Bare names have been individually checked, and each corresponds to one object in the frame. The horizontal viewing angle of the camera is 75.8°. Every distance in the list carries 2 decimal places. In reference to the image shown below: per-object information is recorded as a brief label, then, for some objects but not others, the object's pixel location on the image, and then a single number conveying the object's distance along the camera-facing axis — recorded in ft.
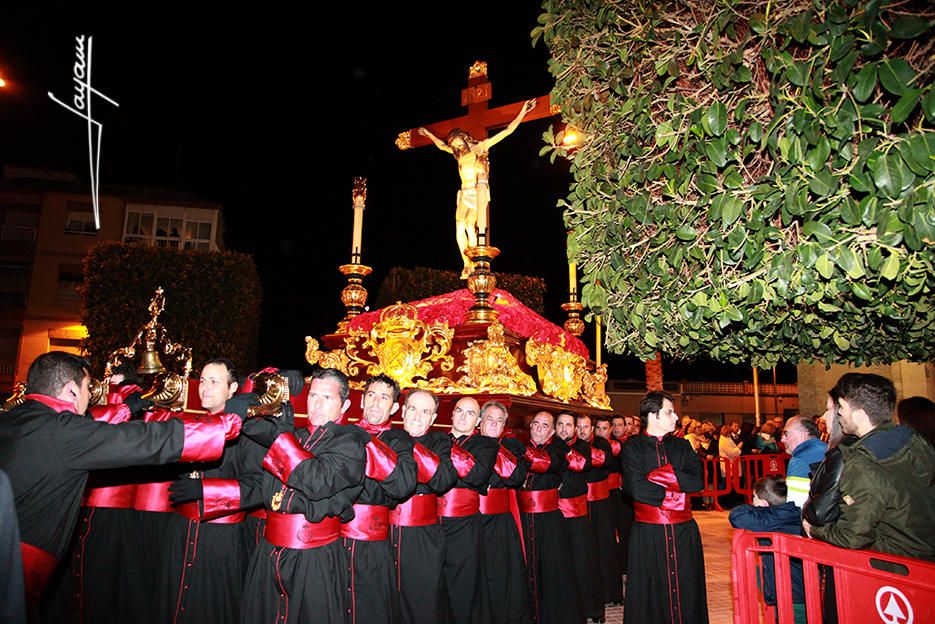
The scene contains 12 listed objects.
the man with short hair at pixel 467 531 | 15.33
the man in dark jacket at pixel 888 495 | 8.63
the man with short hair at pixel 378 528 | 11.82
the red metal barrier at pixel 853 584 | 6.77
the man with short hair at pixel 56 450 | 8.87
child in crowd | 12.55
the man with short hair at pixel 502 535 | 16.05
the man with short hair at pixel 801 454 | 13.34
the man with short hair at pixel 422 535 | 14.05
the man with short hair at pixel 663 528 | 15.30
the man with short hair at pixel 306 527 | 10.32
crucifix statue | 24.91
